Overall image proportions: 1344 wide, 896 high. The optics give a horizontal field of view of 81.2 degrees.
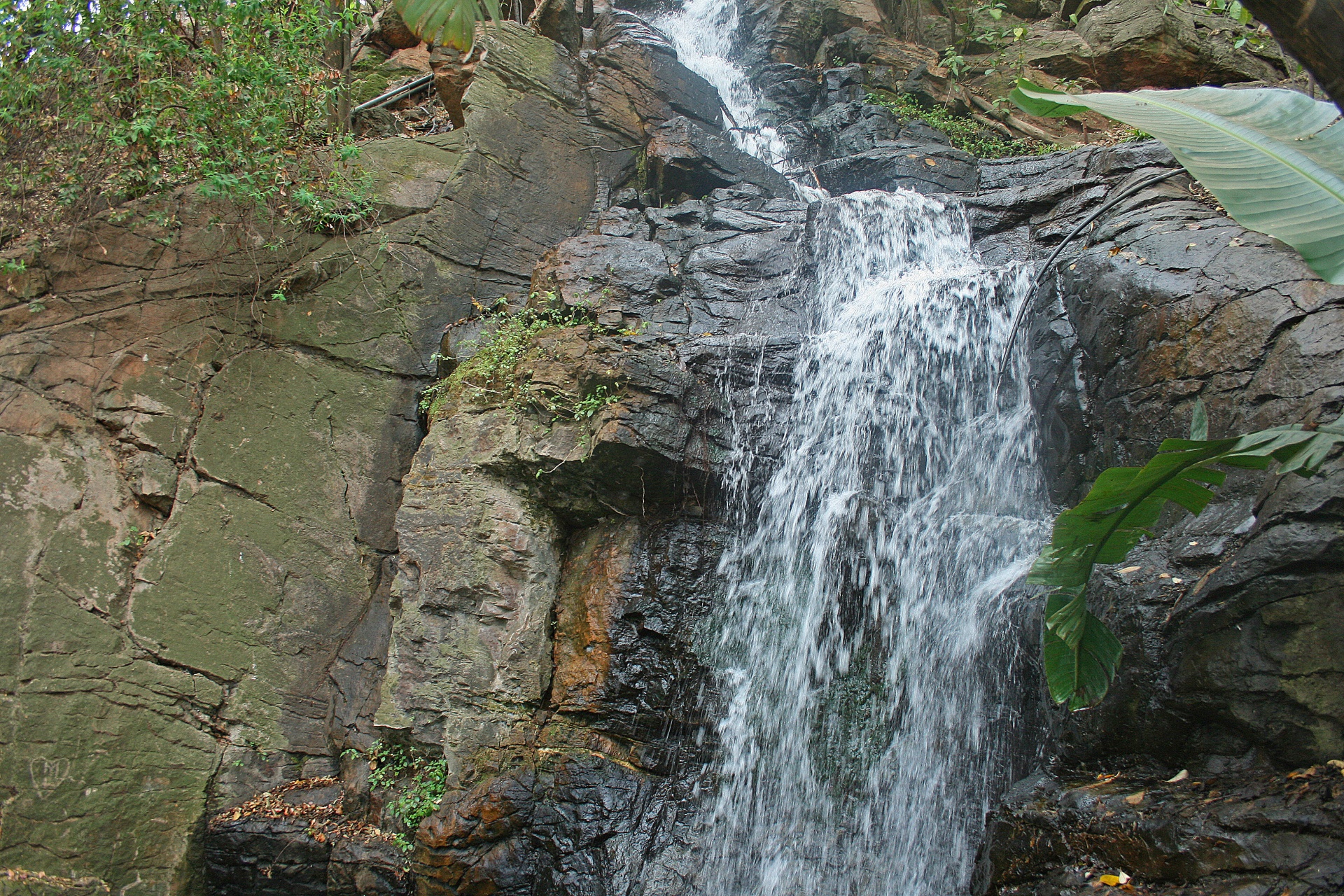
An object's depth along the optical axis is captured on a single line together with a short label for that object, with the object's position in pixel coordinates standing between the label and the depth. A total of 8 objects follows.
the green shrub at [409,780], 5.08
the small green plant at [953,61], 10.30
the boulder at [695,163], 8.52
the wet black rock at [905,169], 8.73
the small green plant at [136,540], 5.63
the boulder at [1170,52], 9.77
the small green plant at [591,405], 5.60
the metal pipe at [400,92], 8.73
